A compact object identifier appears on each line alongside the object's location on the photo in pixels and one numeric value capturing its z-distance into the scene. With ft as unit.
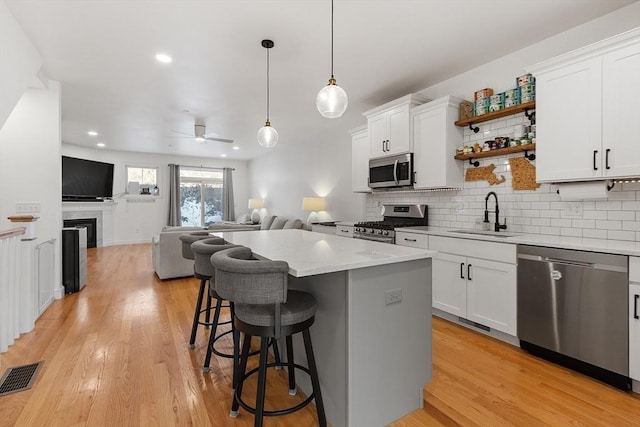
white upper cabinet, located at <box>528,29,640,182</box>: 6.94
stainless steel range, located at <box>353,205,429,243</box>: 12.37
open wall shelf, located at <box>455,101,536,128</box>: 9.22
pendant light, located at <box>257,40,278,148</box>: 10.80
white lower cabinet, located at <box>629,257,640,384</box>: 6.29
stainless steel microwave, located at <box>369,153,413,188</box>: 12.34
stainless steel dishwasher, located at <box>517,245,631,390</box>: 6.56
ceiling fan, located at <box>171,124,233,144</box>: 18.84
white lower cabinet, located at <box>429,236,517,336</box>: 8.49
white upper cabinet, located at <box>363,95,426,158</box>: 12.29
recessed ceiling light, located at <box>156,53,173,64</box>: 10.41
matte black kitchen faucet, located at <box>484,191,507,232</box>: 10.40
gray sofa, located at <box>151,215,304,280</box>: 15.64
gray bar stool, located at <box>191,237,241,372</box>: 7.02
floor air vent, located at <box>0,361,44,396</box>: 6.70
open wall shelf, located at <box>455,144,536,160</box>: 9.36
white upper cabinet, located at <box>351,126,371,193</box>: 15.10
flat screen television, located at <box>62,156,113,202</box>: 23.00
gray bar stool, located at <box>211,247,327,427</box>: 4.64
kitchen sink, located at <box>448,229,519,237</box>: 9.40
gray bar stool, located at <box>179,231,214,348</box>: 8.62
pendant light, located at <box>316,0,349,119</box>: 7.30
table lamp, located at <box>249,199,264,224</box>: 29.78
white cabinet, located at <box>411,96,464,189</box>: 11.18
